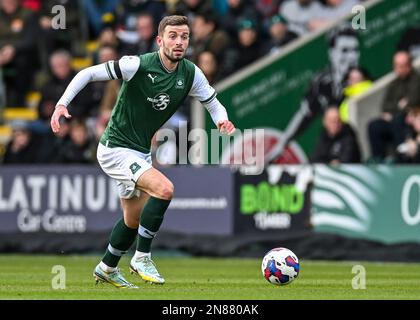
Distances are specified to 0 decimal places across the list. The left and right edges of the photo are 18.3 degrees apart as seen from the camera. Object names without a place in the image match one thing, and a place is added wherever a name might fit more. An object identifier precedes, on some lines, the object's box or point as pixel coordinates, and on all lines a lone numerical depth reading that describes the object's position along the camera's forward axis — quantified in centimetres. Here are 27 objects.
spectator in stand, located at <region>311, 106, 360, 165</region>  2017
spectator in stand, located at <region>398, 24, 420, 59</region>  2252
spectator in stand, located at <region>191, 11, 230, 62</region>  2269
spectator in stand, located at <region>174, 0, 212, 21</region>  2369
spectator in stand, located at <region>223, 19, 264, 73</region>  2291
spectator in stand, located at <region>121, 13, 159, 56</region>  2314
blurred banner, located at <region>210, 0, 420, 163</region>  2236
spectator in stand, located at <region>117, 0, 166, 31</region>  2420
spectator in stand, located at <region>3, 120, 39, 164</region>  2220
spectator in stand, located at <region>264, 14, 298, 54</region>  2314
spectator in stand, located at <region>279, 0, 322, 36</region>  2350
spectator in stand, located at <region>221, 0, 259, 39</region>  2344
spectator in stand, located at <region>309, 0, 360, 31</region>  2338
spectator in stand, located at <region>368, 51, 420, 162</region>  2002
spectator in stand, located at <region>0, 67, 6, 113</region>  2522
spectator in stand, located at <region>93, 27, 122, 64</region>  2367
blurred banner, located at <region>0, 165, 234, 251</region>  2028
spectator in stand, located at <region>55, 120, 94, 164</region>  2188
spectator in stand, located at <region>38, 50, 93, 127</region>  2341
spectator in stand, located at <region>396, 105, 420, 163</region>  1942
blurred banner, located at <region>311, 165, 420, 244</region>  1862
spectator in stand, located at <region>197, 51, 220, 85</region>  2214
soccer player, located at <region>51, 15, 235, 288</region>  1265
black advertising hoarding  1961
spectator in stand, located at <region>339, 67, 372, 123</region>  2189
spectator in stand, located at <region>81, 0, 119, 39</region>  2594
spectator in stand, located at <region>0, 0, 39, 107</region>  2497
